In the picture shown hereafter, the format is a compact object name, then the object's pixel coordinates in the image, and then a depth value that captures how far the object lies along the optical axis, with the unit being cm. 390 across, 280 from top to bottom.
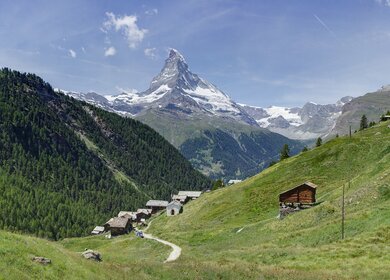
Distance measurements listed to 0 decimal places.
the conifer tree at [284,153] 15526
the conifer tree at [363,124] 18881
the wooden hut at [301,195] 7106
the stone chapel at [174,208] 15088
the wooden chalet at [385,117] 16388
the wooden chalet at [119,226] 14838
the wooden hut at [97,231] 19488
